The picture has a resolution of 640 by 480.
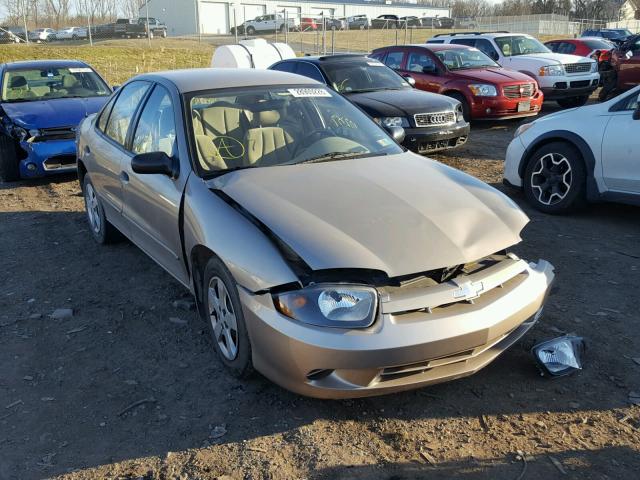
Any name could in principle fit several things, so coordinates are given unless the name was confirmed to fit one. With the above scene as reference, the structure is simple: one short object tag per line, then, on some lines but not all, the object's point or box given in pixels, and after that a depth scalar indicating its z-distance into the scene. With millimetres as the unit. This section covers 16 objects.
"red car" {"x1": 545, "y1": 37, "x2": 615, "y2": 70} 18594
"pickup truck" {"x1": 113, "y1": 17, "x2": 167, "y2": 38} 43281
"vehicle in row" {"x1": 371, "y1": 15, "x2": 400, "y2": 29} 51856
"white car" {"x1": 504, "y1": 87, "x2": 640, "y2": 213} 5570
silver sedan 2775
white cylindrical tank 16062
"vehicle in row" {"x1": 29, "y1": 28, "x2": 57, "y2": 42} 42300
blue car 7812
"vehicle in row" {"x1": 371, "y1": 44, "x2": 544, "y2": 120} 11289
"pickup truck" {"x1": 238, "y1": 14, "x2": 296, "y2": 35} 47969
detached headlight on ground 3355
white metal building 51219
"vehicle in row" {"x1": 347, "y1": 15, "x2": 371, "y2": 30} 54062
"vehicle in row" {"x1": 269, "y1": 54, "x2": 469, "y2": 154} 8594
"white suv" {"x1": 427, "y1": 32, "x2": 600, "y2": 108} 13484
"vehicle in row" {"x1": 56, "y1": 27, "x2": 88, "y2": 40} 44781
